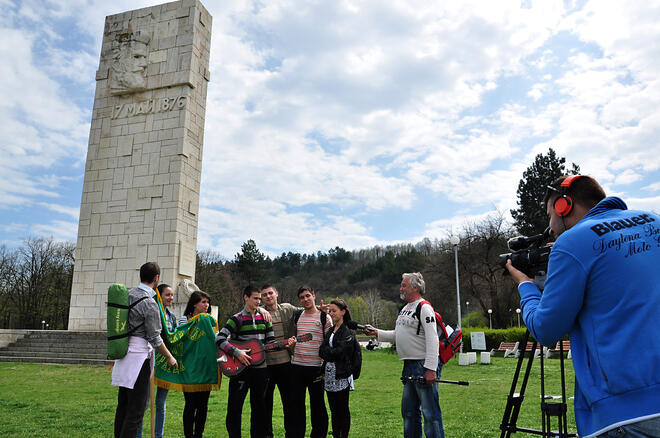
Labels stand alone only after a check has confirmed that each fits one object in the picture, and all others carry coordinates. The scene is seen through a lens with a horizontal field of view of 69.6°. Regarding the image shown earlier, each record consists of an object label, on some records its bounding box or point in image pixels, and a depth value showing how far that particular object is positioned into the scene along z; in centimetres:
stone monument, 1619
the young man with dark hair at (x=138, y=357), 459
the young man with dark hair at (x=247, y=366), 540
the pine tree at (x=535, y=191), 4319
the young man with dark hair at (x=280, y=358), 582
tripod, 287
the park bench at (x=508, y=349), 2517
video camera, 254
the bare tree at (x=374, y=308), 6491
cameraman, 179
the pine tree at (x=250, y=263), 5891
